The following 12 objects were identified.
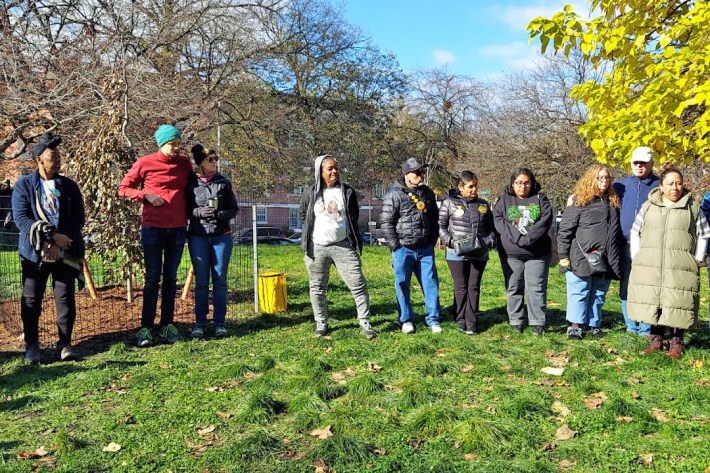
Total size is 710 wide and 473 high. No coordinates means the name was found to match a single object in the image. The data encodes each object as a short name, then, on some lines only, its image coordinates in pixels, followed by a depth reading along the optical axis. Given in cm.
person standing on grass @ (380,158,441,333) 574
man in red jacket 536
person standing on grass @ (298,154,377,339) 554
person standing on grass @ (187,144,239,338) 558
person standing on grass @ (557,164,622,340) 546
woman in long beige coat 472
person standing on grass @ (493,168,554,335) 557
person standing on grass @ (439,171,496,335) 572
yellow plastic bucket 693
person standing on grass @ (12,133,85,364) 479
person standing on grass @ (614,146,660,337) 539
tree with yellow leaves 416
